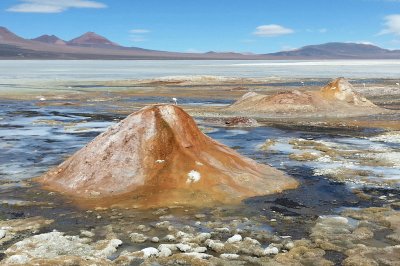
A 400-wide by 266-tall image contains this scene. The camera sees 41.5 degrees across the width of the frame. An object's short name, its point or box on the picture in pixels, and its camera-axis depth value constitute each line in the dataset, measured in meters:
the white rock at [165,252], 6.64
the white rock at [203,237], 7.20
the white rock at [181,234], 7.32
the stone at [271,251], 6.72
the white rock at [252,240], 7.07
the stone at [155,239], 7.13
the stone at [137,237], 7.16
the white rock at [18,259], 6.35
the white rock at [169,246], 6.84
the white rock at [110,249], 6.66
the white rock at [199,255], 6.58
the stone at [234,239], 7.12
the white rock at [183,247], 6.81
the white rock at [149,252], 6.61
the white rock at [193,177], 9.61
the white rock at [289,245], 6.90
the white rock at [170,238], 7.21
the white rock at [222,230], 7.56
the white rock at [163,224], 7.75
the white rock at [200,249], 6.80
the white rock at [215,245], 6.88
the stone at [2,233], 7.29
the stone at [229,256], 6.56
